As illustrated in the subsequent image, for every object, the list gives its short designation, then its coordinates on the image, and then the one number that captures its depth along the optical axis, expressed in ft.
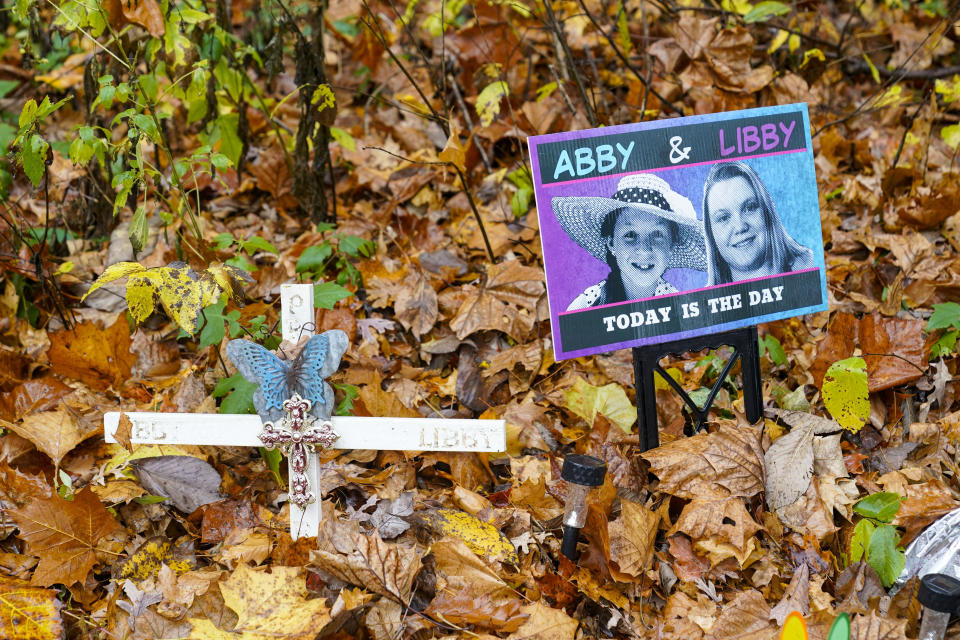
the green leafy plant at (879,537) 6.99
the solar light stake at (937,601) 5.92
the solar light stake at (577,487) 6.76
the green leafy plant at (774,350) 9.70
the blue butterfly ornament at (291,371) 6.79
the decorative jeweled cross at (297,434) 6.91
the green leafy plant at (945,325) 9.02
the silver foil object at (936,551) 6.91
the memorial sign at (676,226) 7.27
